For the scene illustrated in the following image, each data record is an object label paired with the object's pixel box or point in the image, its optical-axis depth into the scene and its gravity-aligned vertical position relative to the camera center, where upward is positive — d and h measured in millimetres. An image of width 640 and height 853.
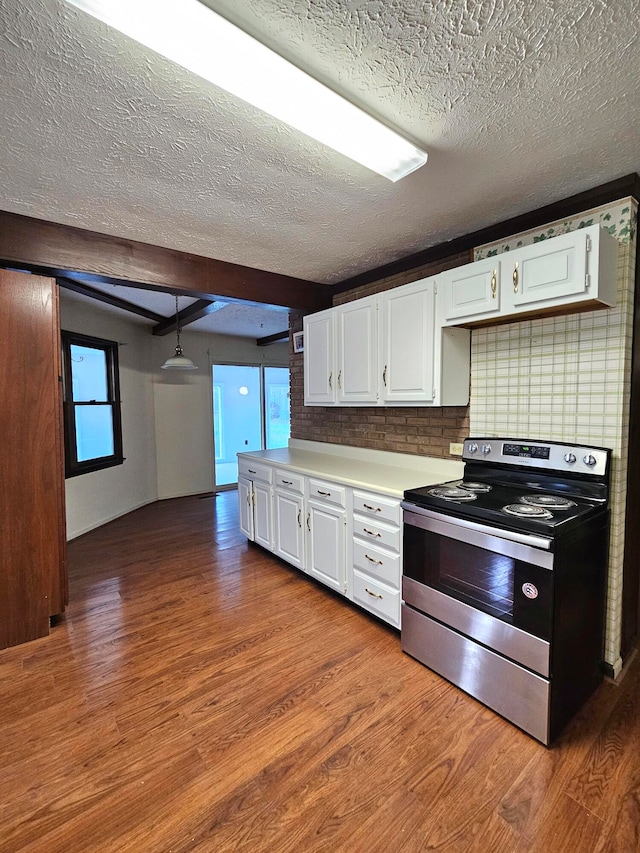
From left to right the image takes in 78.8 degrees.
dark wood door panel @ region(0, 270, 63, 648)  2248 -298
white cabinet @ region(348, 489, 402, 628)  2246 -915
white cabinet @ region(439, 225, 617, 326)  1716 +597
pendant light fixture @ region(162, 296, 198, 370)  4559 +501
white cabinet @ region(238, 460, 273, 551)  3373 -880
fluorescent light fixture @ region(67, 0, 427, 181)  986 +1002
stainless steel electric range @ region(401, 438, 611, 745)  1564 -803
